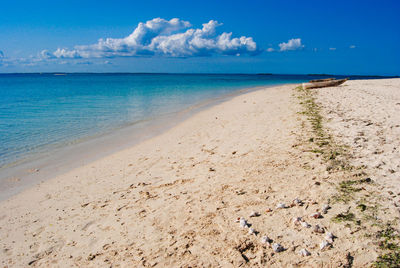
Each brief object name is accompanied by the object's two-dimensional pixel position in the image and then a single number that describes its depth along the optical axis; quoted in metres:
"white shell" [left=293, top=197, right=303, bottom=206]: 4.66
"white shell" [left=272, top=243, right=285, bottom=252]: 3.57
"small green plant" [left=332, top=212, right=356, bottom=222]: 4.10
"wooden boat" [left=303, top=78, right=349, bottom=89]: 28.45
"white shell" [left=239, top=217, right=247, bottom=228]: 4.16
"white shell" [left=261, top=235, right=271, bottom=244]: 3.75
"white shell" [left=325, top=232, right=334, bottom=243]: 3.67
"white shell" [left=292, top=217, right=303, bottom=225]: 4.11
